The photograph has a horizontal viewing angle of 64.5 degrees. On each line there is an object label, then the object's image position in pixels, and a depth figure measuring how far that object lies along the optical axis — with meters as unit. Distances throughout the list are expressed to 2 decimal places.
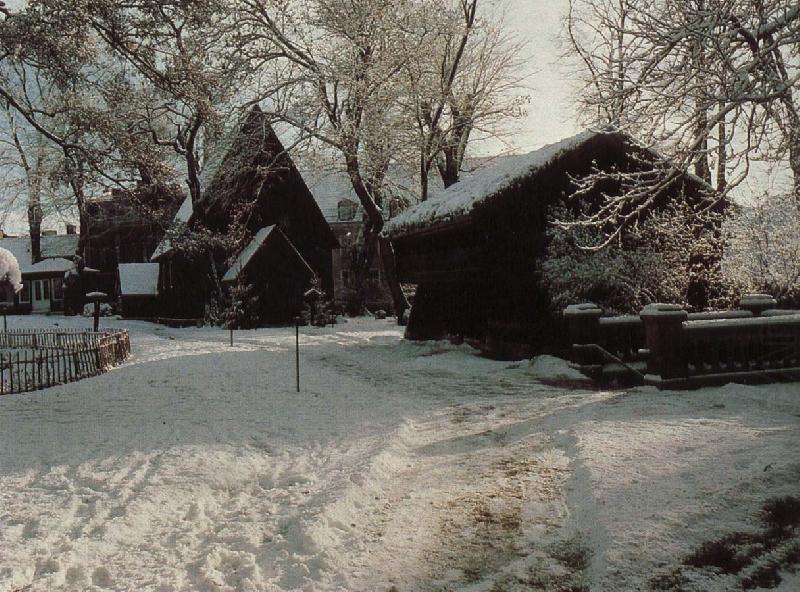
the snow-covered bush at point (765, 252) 17.89
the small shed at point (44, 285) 51.33
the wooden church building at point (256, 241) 31.33
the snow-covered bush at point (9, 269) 24.98
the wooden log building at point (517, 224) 15.91
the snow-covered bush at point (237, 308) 29.50
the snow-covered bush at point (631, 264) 15.06
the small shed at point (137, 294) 41.28
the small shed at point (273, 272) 31.84
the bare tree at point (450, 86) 25.89
